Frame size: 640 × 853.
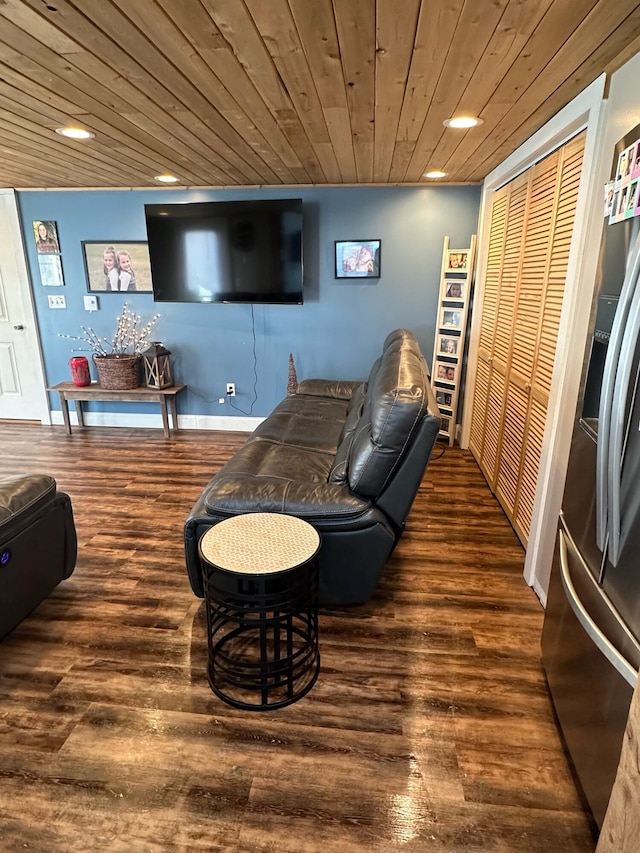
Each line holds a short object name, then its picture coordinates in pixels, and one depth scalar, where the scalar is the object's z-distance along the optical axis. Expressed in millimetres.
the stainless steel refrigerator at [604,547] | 1150
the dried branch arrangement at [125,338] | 4551
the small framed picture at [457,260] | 3904
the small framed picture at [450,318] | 4012
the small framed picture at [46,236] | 4371
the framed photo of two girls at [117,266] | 4379
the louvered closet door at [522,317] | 2295
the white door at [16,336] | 4430
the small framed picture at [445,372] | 4129
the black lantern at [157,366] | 4355
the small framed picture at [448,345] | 4076
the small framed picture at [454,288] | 3966
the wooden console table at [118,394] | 4383
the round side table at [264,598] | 1598
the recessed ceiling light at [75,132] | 2519
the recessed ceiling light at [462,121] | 2314
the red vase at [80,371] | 4449
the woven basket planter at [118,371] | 4316
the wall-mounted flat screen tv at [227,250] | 3965
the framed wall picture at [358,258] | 4125
